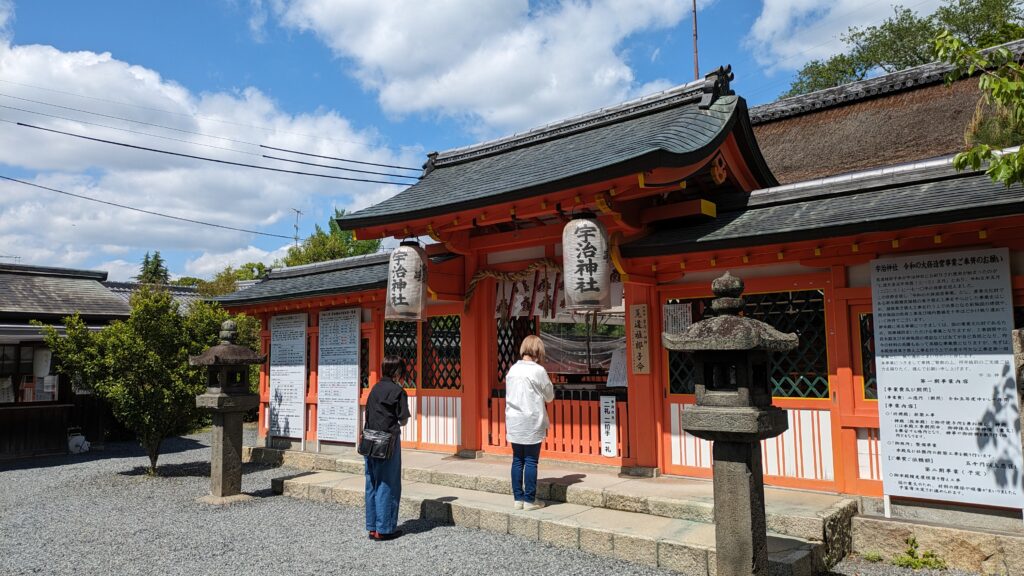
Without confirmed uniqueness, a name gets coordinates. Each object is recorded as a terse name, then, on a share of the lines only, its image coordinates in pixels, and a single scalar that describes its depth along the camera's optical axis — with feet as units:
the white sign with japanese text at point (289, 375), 35.58
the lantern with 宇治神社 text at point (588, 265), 22.02
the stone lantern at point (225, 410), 27.20
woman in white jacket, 20.78
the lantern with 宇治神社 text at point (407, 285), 26.89
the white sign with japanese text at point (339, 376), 33.27
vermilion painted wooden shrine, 19.71
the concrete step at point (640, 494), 18.01
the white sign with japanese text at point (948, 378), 17.10
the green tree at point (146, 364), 32.53
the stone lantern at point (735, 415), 14.19
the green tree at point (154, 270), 130.54
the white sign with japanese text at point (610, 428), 25.21
